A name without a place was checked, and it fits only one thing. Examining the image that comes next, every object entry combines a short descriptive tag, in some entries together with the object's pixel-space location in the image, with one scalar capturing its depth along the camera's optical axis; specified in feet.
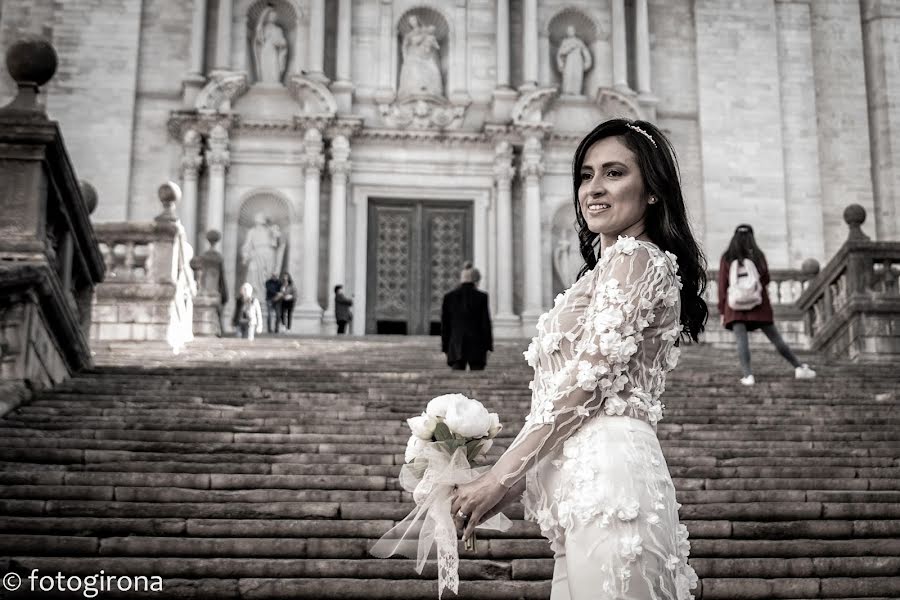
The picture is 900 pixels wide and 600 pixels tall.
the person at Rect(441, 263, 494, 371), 38.01
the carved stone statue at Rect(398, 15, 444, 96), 77.71
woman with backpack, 35.88
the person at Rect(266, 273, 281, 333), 69.51
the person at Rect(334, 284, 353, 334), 69.26
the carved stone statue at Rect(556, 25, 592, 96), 79.71
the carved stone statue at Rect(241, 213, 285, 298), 73.92
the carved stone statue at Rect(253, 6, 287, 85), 77.41
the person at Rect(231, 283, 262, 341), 57.67
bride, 9.74
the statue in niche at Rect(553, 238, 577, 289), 77.56
